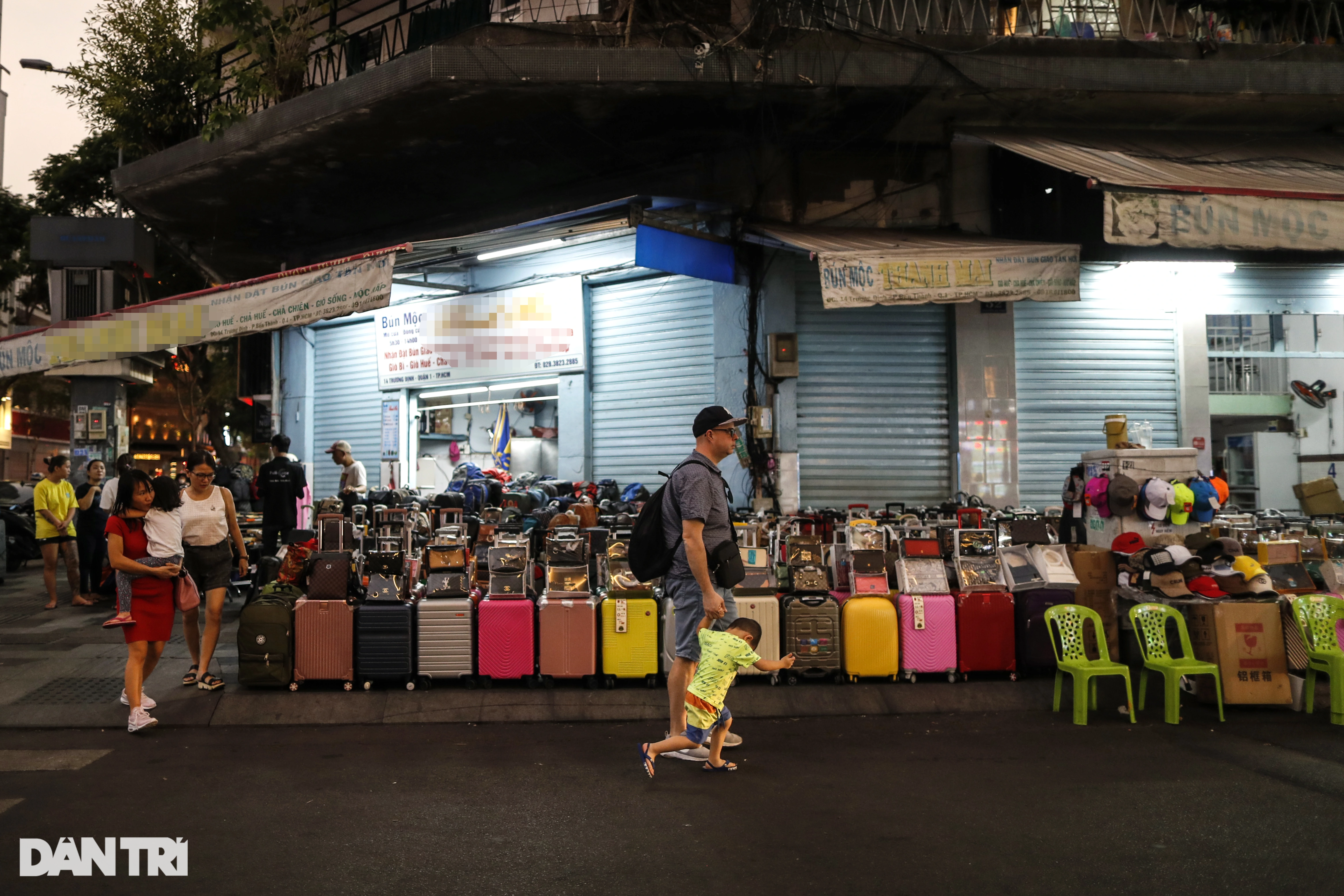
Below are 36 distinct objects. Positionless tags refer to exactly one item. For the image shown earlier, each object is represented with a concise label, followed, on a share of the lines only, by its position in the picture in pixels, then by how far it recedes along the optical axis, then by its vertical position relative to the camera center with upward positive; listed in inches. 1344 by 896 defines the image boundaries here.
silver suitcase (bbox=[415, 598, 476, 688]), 308.3 -55.4
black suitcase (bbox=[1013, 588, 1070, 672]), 319.9 -54.9
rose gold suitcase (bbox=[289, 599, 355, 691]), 307.9 -54.9
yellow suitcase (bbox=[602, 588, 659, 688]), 309.6 -55.5
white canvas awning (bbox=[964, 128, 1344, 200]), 409.4 +140.5
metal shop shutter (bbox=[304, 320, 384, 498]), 660.1 +47.4
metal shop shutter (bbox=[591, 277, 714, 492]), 528.7 +51.3
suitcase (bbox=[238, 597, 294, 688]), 305.4 -56.3
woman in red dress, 273.7 -32.5
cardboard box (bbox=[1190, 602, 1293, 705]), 288.8 -57.1
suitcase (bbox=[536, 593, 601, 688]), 309.0 -55.5
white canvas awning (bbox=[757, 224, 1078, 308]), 416.5 +82.8
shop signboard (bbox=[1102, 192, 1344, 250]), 398.3 +98.3
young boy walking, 223.5 -50.5
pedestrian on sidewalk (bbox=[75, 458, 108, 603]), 477.1 -29.0
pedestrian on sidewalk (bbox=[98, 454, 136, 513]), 456.8 -11.8
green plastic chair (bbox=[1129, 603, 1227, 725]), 276.2 -57.1
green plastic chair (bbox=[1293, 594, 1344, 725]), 282.2 -49.8
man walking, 229.5 -16.2
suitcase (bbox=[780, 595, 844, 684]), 313.7 -55.7
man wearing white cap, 488.1 -2.0
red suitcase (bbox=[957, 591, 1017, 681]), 319.6 -57.0
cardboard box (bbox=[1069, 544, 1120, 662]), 336.8 -42.8
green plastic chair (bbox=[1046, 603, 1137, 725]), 273.0 -57.4
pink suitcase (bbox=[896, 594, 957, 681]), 317.4 -56.1
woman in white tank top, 308.5 -25.5
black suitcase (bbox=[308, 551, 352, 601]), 310.5 -35.2
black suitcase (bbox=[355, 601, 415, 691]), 307.7 -55.2
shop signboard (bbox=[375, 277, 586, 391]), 564.4 +78.6
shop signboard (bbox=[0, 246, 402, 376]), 413.4 +69.5
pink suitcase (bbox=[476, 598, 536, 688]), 309.7 -54.6
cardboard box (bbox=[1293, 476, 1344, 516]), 514.6 -20.2
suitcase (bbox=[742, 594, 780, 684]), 312.7 -49.2
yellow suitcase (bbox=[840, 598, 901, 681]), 315.6 -57.9
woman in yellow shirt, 474.0 -22.7
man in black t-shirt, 438.3 -11.8
